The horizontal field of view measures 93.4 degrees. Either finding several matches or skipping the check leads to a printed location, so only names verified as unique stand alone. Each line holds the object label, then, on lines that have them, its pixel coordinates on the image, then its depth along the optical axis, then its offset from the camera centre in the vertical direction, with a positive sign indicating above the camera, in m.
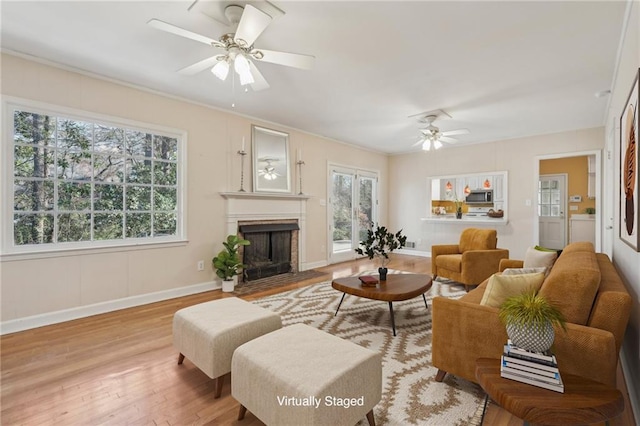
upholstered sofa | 1.44 -0.63
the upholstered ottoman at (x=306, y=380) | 1.31 -0.80
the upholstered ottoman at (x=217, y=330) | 1.86 -0.80
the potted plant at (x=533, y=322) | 1.35 -0.51
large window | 2.98 +0.30
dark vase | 3.30 -0.70
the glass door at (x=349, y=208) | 6.37 +0.04
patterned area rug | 1.73 -1.15
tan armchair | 4.14 -0.70
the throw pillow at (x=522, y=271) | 2.16 -0.45
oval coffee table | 2.80 -0.78
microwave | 6.38 +0.28
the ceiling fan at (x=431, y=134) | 4.68 +1.22
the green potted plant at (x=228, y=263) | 4.21 -0.74
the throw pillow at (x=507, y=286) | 1.83 -0.47
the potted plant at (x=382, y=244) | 3.29 -0.37
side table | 1.13 -0.76
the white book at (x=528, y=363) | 1.28 -0.68
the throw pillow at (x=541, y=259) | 2.85 -0.47
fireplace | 4.79 -0.65
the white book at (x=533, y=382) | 1.25 -0.74
